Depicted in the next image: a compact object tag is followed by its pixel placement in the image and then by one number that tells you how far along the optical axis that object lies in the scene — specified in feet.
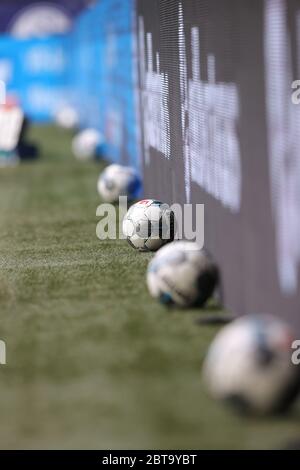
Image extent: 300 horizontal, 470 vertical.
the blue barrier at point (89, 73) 55.26
